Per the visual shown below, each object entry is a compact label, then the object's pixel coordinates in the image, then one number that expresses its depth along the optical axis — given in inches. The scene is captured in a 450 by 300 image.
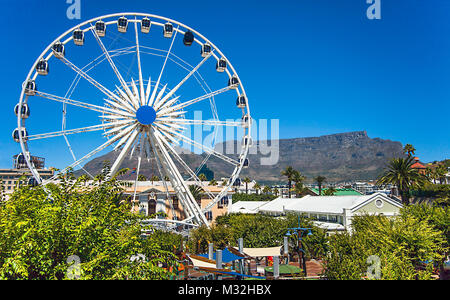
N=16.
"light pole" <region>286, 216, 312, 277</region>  1117.1
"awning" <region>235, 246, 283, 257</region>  1036.5
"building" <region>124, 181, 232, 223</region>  2026.3
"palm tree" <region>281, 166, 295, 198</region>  3627.0
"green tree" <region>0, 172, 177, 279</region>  367.3
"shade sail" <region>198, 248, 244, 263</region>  890.1
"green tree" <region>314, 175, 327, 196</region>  3887.3
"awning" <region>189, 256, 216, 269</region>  806.2
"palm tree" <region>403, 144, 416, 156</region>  2359.7
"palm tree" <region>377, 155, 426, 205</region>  2064.5
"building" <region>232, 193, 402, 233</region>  1590.8
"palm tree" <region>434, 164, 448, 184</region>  3203.7
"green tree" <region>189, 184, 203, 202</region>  2239.2
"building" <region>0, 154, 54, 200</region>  6431.6
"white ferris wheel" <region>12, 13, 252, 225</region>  1286.9
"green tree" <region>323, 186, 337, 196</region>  3734.7
